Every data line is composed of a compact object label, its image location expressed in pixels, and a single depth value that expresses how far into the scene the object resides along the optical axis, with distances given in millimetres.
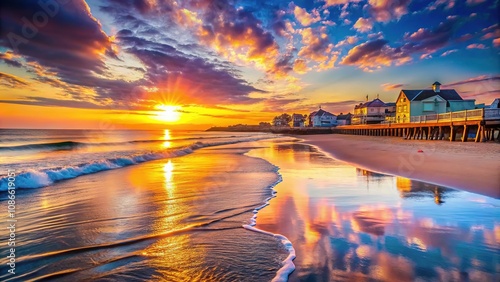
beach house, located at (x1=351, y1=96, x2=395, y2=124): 73688
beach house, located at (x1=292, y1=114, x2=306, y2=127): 147875
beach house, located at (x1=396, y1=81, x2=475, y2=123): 49344
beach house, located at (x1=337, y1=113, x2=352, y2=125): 104812
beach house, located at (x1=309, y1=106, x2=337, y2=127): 109938
